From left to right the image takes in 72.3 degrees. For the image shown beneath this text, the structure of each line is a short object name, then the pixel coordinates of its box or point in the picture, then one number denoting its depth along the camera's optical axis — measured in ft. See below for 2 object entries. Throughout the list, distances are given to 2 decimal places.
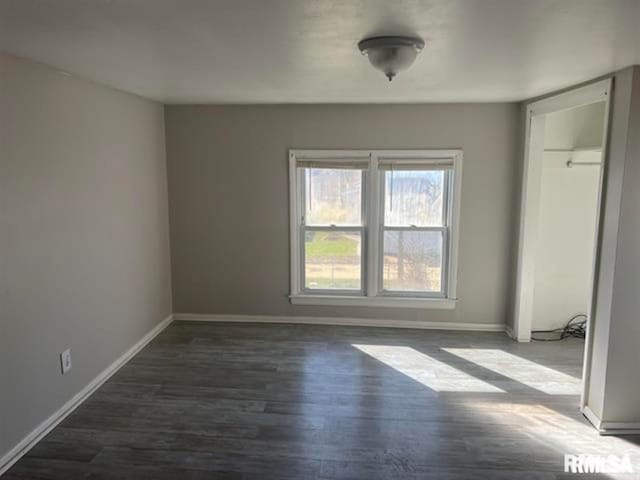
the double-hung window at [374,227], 13.73
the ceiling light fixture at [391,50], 6.31
